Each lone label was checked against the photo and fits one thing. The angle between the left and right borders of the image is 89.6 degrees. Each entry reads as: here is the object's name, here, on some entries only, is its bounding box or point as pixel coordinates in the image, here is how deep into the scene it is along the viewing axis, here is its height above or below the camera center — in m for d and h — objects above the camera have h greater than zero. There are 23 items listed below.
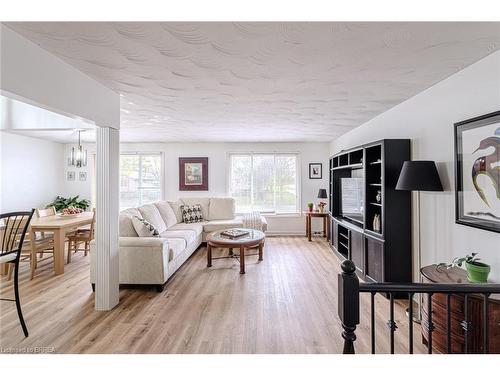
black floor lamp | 2.36 +0.12
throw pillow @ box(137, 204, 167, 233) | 4.21 -0.45
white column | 2.68 -0.34
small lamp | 5.88 -0.14
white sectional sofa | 3.18 -0.77
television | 3.94 -0.15
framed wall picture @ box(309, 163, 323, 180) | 6.39 +0.53
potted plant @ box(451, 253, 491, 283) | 1.79 -0.57
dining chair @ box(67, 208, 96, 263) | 4.29 -0.81
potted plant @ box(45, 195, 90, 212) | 6.01 -0.33
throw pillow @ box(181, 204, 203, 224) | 5.54 -0.54
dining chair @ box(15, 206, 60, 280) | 3.58 -0.84
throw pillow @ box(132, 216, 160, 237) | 3.43 -0.53
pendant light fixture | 4.47 +0.58
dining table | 3.65 -0.60
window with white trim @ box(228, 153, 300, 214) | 6.38 +0.22
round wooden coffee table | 3.76 -0.79
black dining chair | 2.23 -0.61
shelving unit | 2.96 -0.42
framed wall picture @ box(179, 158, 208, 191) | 6.36 +0.40
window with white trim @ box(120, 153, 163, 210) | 6.39 +0.29
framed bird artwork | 1.87 +0.15
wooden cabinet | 1.73 -0.94
